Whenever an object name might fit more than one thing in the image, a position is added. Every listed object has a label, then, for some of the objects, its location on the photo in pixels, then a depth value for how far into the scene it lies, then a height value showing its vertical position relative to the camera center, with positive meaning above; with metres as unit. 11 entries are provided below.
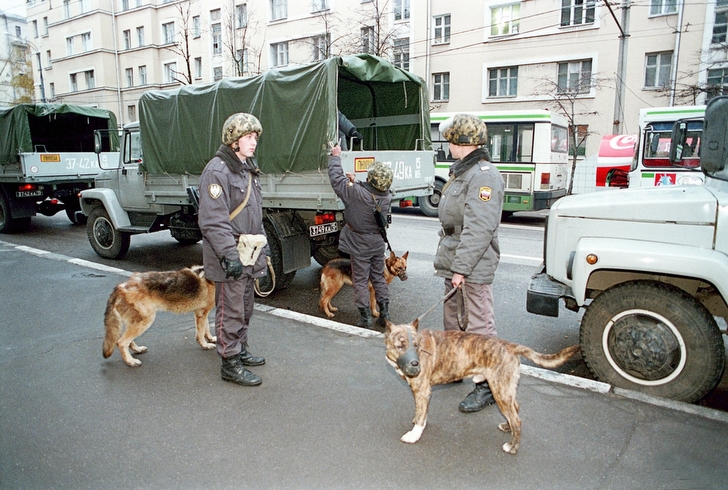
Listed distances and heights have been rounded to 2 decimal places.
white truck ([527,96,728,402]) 3.49 -0.90
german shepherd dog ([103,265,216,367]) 4.39 -1.26
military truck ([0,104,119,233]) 11.95 -0.14
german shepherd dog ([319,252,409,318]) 5.94 -1.36
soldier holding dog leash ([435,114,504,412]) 3.50 -0.46
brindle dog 3.06 -1.28
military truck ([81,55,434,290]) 6.41 +0.17
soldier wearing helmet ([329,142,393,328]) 5.43 -0.76
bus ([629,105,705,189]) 11.09 +0.16
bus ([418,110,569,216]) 14.26 +0.17
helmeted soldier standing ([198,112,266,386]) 3.80 -0.52
